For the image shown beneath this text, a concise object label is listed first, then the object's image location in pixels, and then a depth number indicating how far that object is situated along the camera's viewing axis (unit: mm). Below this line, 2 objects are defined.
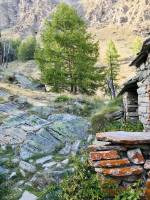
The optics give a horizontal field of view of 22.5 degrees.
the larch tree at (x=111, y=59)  45884
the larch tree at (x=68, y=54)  28734
